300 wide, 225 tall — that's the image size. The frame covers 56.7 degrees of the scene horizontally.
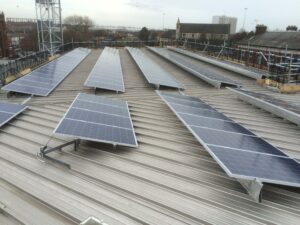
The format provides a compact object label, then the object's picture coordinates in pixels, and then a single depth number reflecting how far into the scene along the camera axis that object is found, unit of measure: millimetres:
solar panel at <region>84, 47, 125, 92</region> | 17083
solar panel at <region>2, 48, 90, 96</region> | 15633
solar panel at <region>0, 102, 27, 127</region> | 11302
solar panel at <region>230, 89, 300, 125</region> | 12719
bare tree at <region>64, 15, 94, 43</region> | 86188
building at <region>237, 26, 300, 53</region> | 59750
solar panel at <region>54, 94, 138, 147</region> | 8998
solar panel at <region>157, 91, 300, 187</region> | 6719
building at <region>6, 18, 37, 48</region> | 101550
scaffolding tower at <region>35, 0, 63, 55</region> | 37406
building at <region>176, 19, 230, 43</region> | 129375
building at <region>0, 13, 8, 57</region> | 67375
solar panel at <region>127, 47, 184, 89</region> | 18409
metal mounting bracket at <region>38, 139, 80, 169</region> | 8273
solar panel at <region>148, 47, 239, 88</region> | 19656
